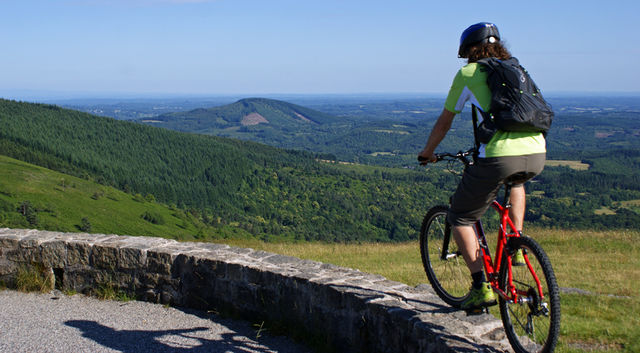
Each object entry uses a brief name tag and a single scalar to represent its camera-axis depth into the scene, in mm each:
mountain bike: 3271
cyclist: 3420
